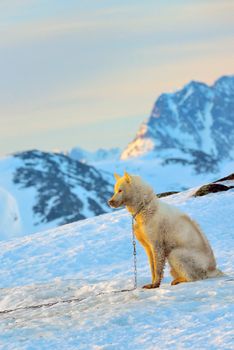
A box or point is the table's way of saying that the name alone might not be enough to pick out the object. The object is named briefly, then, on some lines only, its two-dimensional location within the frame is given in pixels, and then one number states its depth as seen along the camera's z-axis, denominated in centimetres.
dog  1388
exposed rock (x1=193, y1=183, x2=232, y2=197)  3453
